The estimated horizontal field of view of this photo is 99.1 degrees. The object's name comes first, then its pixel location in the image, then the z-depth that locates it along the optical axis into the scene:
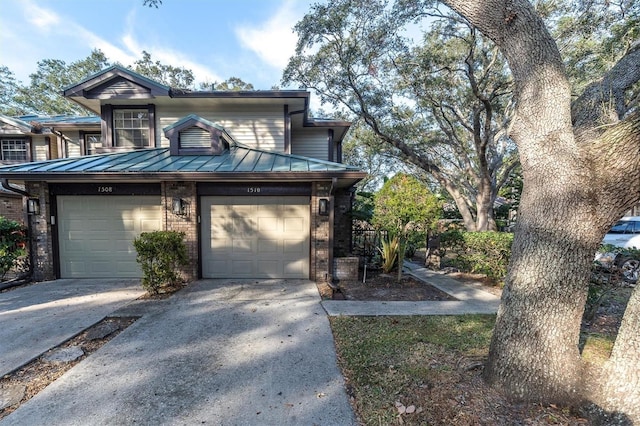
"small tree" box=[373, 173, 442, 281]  6.62
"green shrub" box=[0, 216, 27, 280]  6.31
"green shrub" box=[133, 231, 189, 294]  5.69
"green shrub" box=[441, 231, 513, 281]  6.98
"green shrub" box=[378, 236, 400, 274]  7.80
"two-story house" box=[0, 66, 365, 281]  6.46
